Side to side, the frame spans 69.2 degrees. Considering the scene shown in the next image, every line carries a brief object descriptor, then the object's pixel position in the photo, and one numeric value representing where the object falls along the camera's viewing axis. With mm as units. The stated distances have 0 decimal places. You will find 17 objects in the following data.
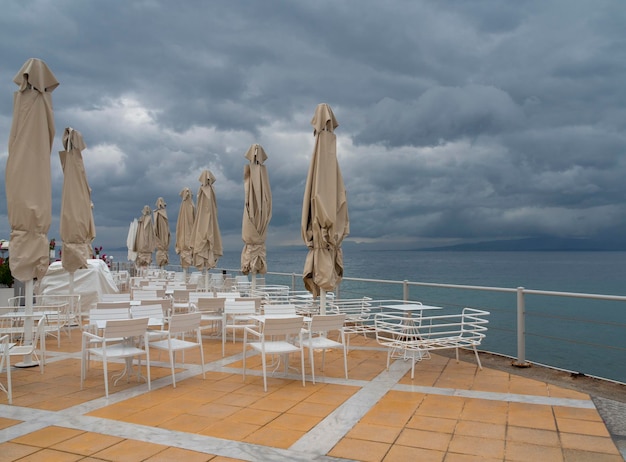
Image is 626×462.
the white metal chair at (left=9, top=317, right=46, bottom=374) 5372
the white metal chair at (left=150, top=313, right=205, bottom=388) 5536
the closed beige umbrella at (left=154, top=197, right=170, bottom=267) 17578
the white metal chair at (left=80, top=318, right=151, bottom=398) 5000
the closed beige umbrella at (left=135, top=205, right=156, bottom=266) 19203
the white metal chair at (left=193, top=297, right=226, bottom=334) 7826
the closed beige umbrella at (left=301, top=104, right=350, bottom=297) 6957
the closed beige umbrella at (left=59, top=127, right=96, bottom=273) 8383
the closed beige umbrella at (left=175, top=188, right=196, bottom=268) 14325
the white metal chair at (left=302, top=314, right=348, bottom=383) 5641
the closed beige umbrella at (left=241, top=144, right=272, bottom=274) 10086
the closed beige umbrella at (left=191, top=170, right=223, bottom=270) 12312
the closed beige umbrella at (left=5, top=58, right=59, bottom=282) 6008
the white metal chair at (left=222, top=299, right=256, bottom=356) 7422
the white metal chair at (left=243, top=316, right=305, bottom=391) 5312
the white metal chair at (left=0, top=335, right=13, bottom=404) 4671
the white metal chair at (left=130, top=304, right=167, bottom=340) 5973
